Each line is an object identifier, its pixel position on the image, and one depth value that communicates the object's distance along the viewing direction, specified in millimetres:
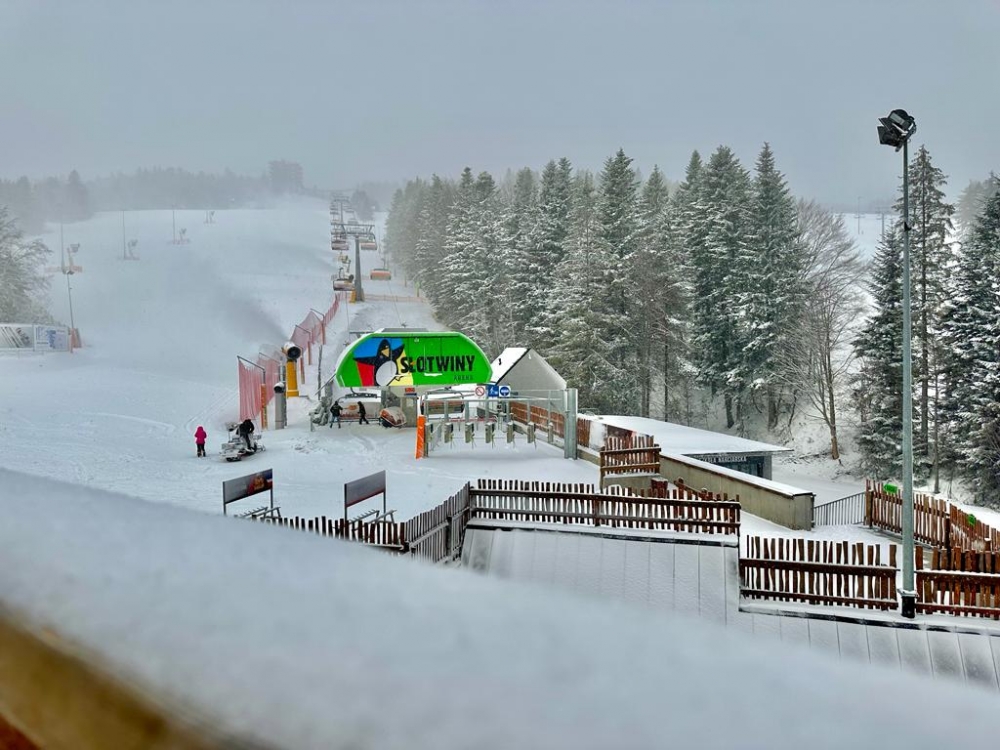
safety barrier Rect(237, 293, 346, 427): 23781
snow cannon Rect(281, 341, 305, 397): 24766
